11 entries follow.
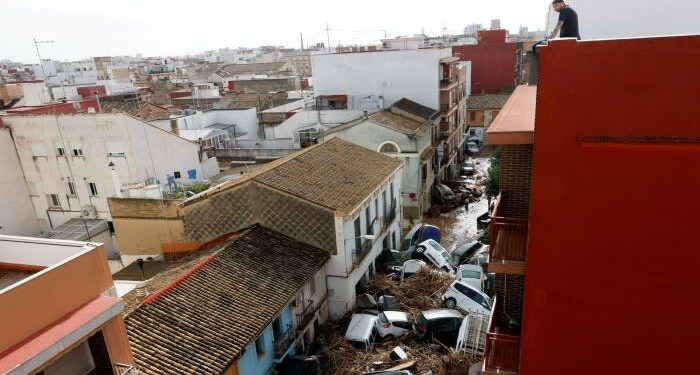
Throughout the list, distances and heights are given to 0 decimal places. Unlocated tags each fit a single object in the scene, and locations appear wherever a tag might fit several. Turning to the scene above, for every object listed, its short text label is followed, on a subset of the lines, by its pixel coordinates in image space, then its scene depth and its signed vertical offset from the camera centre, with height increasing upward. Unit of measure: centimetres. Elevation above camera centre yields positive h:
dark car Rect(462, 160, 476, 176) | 4294 -1210
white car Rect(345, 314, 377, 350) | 1758 -1073
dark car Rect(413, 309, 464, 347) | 1790 -1080
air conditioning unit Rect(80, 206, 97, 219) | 2873 -887
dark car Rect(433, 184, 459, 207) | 3525 -1182
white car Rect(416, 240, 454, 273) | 2377 -1094
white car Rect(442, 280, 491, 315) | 1922 -1068
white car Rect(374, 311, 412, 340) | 1828 -1090
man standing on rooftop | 875 +5
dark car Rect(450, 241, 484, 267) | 2558 -1170
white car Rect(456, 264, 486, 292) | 2123 -1080
